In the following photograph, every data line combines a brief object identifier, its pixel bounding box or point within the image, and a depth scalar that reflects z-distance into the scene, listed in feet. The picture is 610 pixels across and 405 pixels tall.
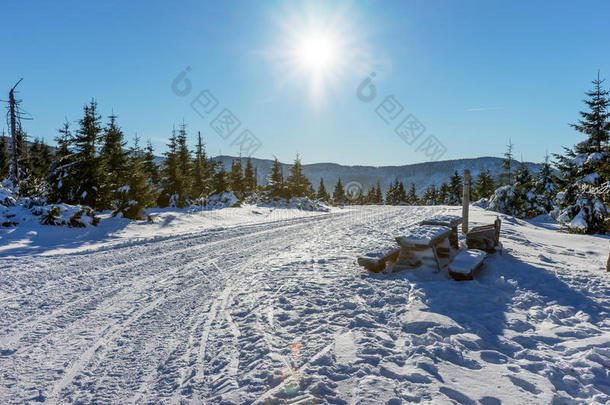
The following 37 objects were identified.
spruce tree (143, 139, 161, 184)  92.73
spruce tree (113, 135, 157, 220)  50.42
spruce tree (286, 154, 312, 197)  118.73
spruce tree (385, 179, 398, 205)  230.15
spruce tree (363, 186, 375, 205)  241.72
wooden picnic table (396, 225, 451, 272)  21.22
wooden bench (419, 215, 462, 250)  26.66
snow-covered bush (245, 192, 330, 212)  102.37
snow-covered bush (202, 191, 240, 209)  88.09
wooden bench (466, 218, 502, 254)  25.36
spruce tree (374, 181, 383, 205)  238.48
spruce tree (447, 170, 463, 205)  169.07
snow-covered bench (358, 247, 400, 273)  21.23
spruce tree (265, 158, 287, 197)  115.85
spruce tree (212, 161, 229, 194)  104.22
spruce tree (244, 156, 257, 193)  158.71
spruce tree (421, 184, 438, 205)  208.09
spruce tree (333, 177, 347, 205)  229.45
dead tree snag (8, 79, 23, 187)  51.19
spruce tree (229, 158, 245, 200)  125.29
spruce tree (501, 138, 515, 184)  126.00
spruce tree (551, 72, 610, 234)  56.80
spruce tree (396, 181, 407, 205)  231.05
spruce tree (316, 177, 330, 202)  209.73
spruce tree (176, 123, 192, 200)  79.61
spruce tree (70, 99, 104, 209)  53.36
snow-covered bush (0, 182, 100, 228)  37.22
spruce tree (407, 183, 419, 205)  237.45
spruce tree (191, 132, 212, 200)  95.80
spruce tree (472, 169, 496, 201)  150.84
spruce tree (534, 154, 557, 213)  103.38
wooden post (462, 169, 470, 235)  32.71
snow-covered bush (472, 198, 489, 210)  114.14
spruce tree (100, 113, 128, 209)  55.62
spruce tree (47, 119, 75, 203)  52.24
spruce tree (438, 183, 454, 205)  190.19
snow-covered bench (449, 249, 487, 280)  18.83
